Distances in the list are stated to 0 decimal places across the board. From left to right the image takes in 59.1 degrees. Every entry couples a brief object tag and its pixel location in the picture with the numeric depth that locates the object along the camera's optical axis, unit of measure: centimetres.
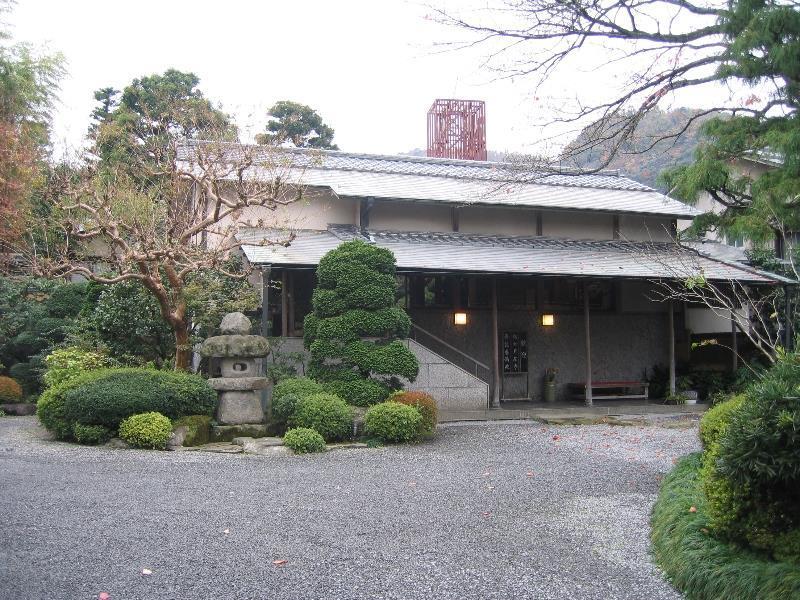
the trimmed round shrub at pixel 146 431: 992
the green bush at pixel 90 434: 1014
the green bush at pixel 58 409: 1044
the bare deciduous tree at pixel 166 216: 1127
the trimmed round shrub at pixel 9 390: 1505
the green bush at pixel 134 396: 1011
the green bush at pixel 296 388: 1116
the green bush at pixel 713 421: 645
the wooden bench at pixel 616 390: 1633
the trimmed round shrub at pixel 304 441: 997
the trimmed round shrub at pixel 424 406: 1110
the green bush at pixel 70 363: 1245
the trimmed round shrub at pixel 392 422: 1058
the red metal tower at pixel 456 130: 2175
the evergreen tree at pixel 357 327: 1146
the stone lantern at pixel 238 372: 1117
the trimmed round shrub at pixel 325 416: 1058
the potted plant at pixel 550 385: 1667
